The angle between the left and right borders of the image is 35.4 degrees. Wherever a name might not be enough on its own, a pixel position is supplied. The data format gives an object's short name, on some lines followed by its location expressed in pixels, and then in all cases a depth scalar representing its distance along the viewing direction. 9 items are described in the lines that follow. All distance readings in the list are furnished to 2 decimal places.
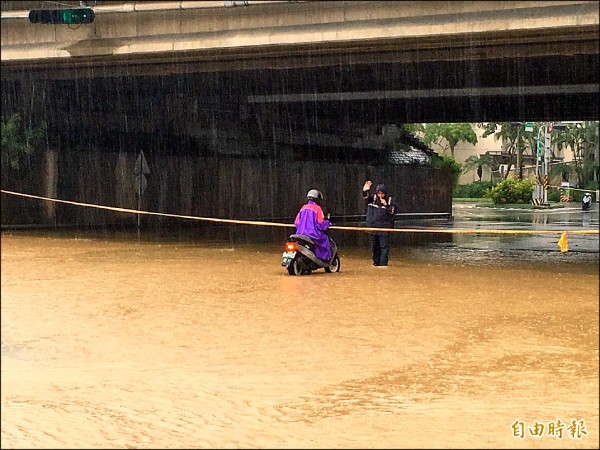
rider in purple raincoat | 16.31
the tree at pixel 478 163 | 94.12
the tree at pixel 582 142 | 88.31
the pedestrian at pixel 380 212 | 18.22
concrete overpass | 19.00
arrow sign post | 30.52
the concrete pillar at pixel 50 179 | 32.76
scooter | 16.45
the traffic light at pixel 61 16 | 20.09
